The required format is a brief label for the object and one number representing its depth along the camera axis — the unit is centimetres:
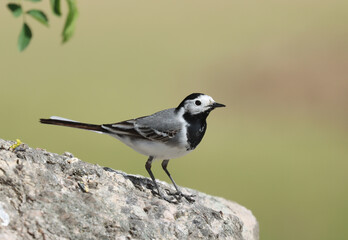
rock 789
